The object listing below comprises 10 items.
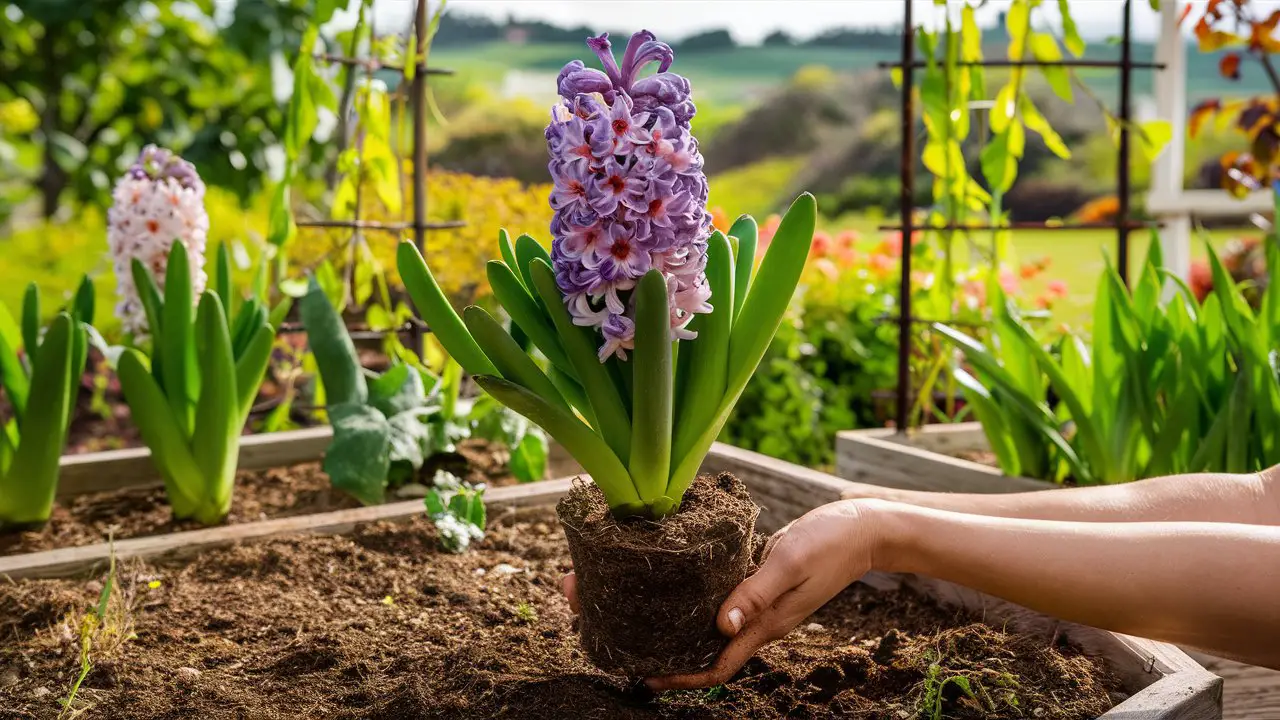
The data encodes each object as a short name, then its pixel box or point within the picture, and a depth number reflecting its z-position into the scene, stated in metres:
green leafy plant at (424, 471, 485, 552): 1.82
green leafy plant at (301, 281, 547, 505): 2.03
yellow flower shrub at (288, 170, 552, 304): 4.43
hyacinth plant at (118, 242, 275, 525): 1.94
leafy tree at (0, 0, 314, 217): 5.39
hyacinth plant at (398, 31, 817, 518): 1.09
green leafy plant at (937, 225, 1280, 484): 1.90
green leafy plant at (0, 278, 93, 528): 1.88
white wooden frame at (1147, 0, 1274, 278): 4.73
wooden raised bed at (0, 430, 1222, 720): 1.17
